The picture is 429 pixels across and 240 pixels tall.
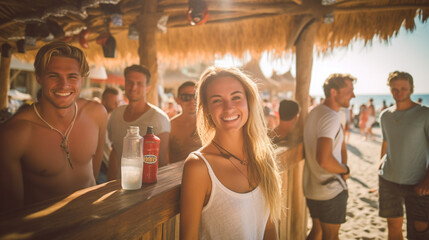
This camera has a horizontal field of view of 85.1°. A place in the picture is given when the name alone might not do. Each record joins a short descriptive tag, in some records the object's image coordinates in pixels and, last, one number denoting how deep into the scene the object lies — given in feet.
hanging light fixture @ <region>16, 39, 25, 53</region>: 19.68
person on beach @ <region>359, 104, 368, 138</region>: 46.06
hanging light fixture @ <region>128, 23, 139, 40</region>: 13.98
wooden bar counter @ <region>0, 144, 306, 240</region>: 2.77
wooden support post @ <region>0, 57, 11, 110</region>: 24.21
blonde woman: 4.41
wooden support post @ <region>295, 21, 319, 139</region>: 13.43
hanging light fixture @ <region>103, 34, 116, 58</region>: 14.81
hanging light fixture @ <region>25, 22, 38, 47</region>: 15.97
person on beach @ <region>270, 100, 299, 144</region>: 12.22
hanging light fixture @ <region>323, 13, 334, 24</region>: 12.80
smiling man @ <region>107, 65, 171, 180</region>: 8.82
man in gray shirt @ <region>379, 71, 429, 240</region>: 9.66
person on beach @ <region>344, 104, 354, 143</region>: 39.04
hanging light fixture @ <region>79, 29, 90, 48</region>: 16.75
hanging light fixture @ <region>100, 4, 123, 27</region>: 13.24
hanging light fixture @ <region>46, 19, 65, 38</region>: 16.07
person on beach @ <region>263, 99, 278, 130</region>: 20.18
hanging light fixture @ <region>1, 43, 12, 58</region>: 22.08
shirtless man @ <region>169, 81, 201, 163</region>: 10.41
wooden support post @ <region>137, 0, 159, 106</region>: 13.15
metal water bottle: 4.52
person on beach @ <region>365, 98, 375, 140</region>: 44.21
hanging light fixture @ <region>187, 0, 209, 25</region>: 11.74
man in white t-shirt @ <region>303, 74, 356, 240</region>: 9.20
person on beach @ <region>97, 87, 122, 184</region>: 15.57
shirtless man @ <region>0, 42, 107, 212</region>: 4.87
